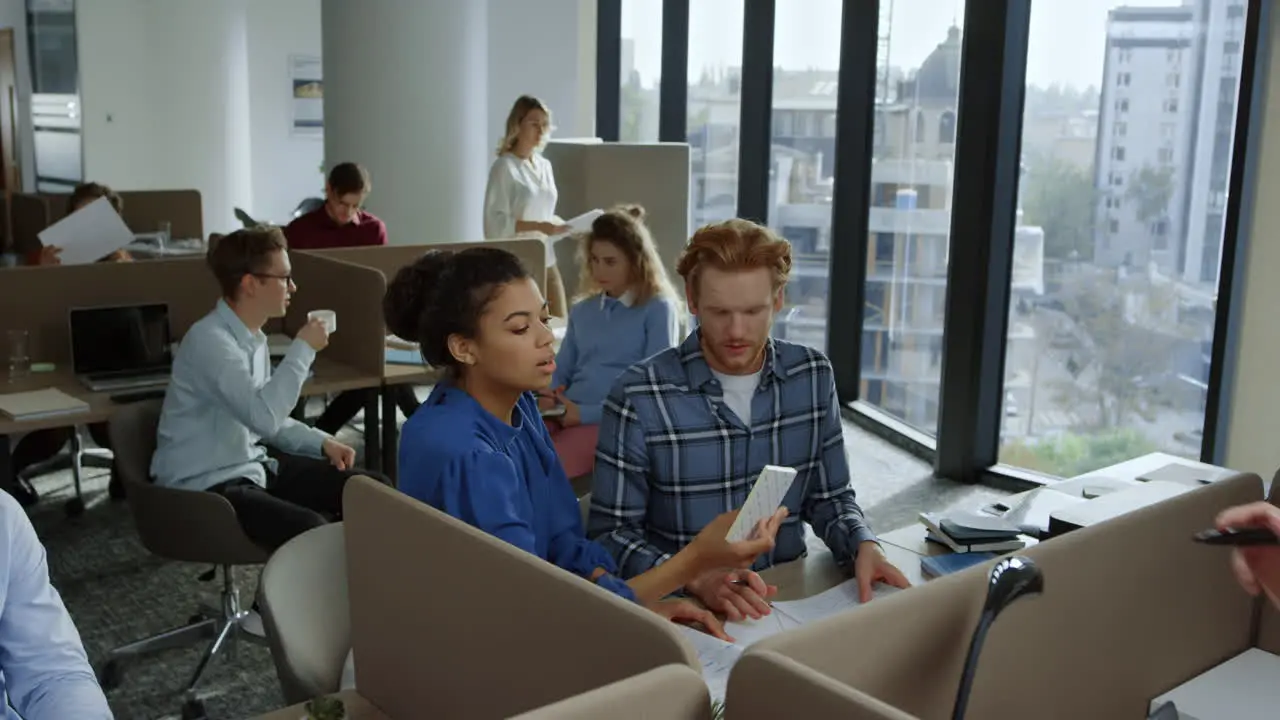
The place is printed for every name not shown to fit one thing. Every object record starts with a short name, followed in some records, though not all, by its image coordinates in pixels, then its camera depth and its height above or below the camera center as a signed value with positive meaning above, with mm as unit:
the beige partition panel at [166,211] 7000 -375
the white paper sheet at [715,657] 1713 -722
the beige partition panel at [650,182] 6430 -125
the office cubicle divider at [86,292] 4164 -520
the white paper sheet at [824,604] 2004 -729
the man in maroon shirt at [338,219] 5516 -315
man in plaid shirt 2283 -483
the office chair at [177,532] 3076 -966
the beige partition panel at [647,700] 1072 -481
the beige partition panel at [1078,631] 1338 -562
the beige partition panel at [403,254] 4871 -410
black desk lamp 1354 -471
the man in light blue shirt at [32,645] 1618 -668
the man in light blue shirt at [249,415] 3242 -714
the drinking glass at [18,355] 4062 -703
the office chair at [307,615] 1985 -764
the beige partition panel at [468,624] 1302 -537
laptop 4060 -678
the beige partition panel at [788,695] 1073 -478
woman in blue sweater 3818 -528
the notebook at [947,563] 2252 -725
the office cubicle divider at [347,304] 4297 -560
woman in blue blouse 1916 -450
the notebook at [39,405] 3545 -767
